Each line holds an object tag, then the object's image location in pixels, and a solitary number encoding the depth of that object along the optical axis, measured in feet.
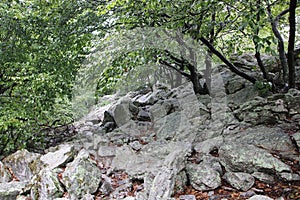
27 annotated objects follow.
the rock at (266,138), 12.32
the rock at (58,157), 14.79
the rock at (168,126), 18.40
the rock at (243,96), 18.99
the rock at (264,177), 10.24
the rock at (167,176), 10.35
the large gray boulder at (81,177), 11.95
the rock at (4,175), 14.90
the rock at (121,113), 23.02
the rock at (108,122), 22.97
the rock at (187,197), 10.27
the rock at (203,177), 10.73
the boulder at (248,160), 10.59
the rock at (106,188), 12.11
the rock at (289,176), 9.99
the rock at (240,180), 10.20
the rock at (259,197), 8.73
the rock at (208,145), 13.99
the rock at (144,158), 13.47
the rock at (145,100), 24.72
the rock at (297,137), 12.02
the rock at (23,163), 15.10
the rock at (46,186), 12.16
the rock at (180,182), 10.89
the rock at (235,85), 20.76
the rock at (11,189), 13.04
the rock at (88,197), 11.38
